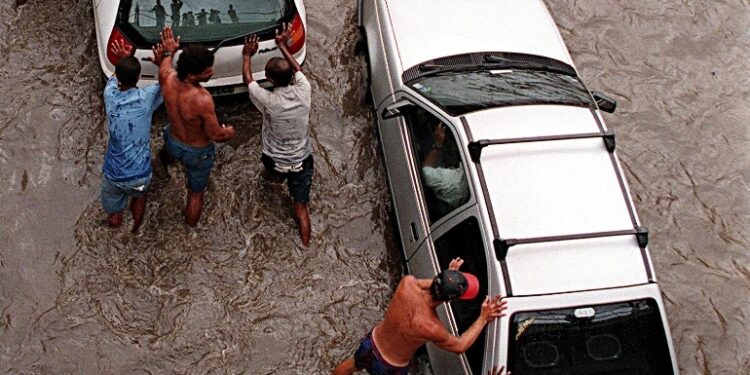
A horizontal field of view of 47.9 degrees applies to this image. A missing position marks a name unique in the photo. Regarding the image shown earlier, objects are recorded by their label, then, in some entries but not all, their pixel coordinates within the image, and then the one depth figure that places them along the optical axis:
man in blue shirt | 5.73
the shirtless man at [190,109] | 5.62
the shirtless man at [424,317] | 4.89
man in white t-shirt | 5.84
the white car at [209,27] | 6.56
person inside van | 5.84
